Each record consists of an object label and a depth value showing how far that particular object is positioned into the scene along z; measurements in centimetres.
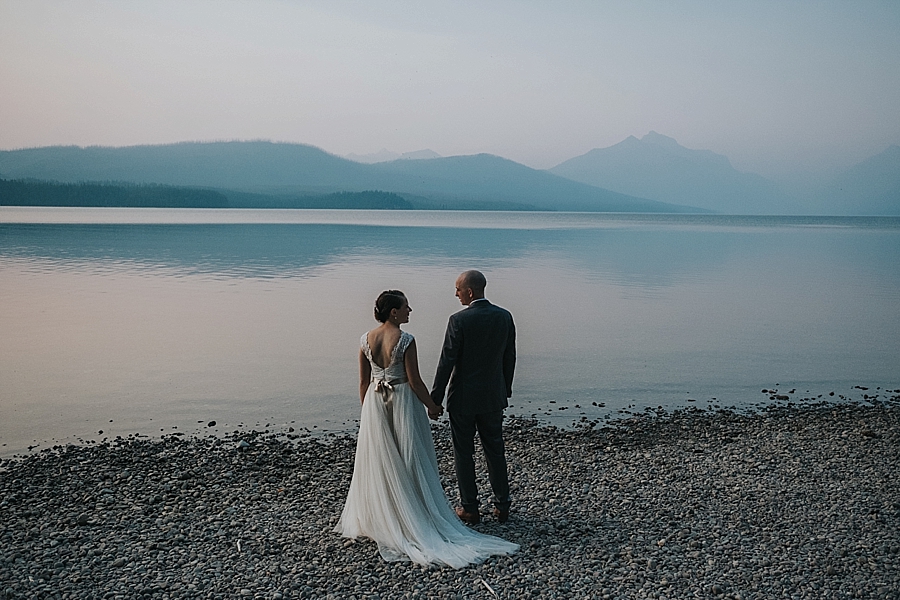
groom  693
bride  671
